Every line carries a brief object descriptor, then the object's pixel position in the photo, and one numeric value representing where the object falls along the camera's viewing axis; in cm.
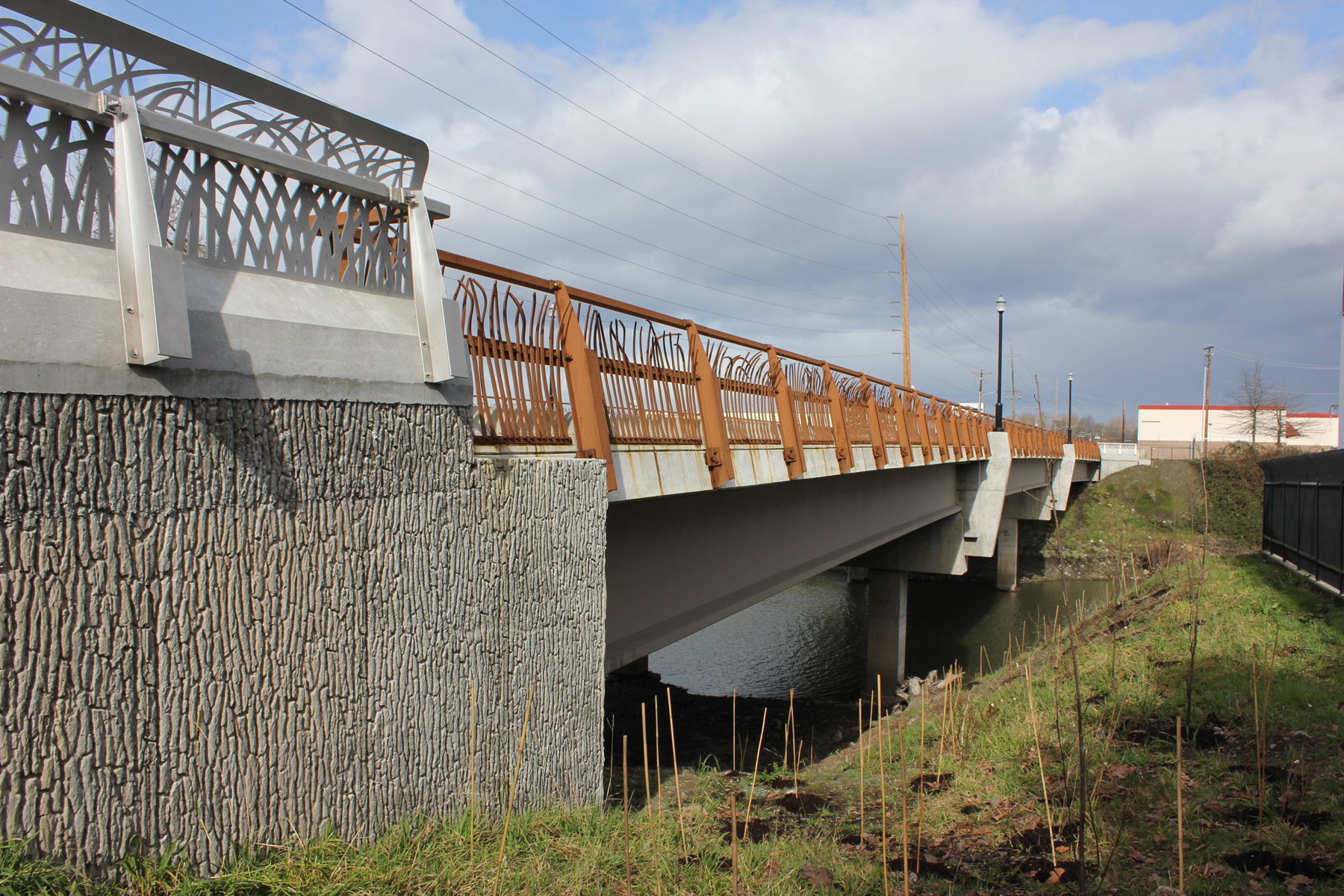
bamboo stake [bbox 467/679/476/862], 384
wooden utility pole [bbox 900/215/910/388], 3538
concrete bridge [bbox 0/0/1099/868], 271
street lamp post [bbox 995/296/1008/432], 2030
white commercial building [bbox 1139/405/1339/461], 5838
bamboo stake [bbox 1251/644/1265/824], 476
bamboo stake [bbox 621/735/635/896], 353
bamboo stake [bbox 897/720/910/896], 317
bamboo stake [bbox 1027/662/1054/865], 445
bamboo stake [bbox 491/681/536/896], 325
